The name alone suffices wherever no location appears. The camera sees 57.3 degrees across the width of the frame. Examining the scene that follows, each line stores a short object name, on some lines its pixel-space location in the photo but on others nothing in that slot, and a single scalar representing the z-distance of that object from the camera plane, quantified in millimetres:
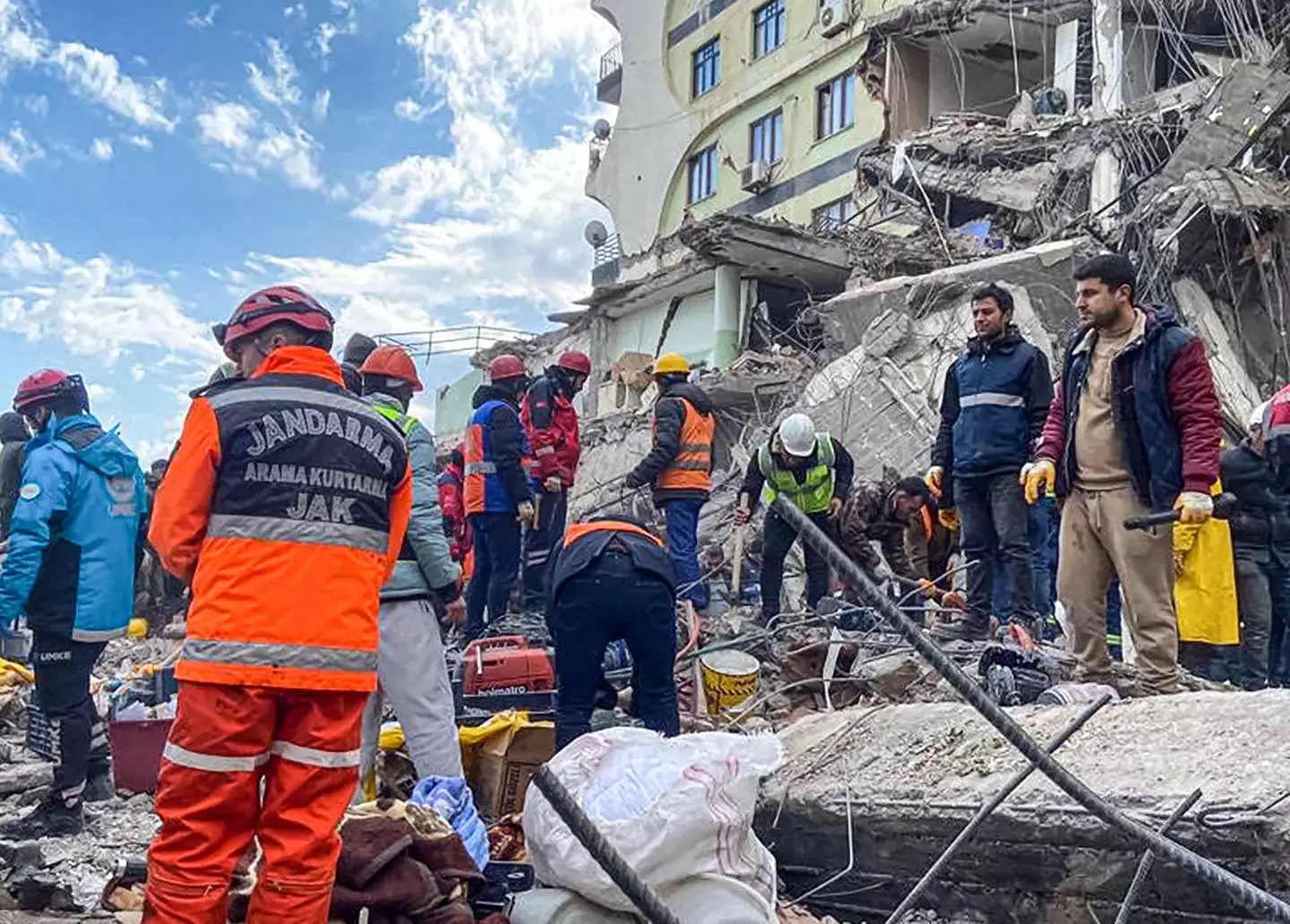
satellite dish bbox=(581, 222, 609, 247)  33125
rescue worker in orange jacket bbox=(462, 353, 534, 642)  7137
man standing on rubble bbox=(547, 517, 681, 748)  4453
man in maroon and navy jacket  4375
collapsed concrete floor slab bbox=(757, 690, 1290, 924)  2936
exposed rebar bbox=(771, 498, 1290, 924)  1699
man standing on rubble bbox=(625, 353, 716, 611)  7906
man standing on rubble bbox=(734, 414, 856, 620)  7785
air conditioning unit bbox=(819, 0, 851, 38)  24203
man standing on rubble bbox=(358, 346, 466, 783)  4250
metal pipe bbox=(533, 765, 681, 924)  1628
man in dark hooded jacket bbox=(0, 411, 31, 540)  8000
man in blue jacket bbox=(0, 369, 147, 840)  4629
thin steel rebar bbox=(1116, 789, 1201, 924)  2511
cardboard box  4680
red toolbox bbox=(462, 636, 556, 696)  5477
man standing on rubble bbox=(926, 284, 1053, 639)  5883
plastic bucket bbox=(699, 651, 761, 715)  5957
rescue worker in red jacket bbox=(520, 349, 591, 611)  8000
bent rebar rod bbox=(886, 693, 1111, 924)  2561
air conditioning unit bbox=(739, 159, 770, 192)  26953
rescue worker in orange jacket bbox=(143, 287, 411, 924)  2766
